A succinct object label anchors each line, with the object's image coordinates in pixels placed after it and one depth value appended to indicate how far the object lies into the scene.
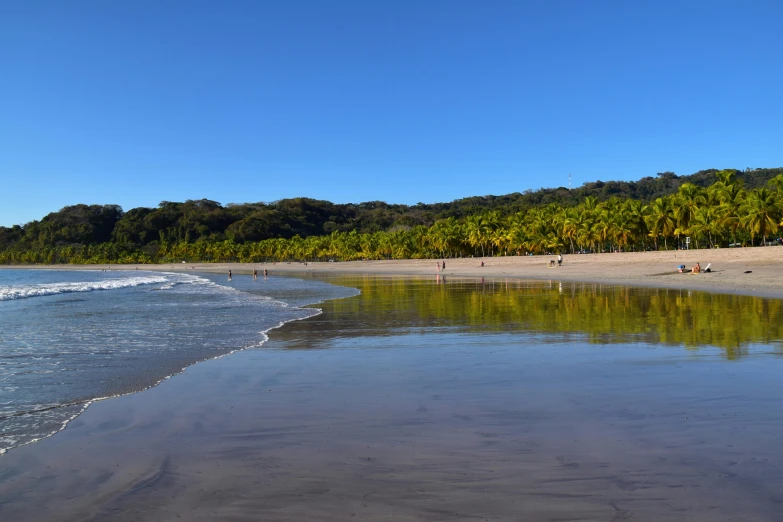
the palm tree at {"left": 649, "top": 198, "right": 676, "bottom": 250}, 77.25
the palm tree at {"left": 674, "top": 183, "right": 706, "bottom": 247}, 75.44
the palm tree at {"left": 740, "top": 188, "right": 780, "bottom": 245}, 61.81
